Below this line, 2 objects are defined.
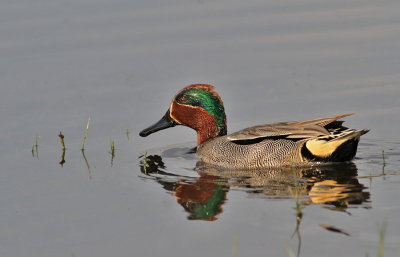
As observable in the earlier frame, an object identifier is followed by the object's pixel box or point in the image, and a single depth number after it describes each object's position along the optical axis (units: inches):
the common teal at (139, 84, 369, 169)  407.5
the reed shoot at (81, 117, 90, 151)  425.5
